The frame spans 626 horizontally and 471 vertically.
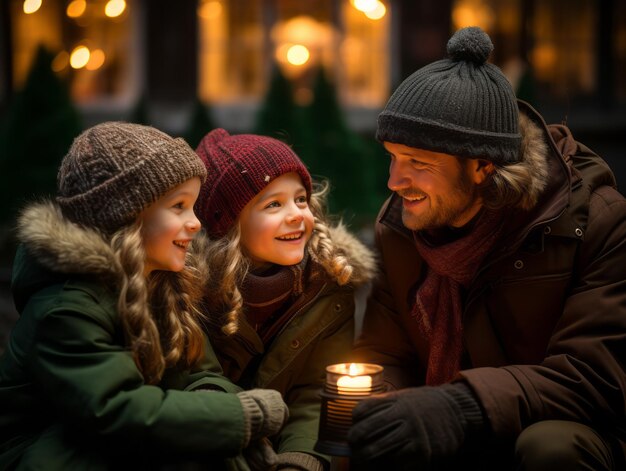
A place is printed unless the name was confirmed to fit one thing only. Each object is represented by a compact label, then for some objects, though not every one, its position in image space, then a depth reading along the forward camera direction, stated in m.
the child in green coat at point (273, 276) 3.64
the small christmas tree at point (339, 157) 7.81
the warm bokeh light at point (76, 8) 10.32
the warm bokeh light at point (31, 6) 9.46
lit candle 3.10
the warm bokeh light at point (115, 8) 10.17
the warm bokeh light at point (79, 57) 10.23
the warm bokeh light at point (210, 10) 10.20
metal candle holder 3.06
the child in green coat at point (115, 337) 2.87
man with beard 3.01
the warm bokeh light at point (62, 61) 9.88
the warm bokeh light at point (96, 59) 10.31
